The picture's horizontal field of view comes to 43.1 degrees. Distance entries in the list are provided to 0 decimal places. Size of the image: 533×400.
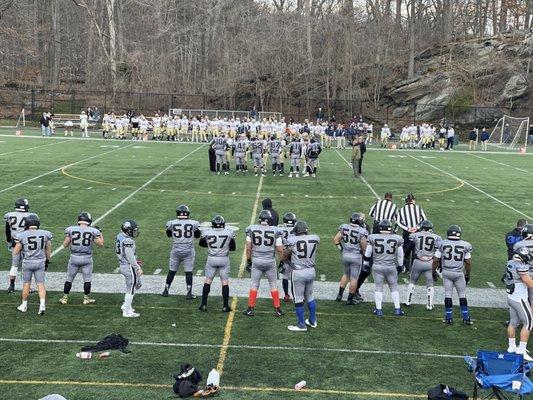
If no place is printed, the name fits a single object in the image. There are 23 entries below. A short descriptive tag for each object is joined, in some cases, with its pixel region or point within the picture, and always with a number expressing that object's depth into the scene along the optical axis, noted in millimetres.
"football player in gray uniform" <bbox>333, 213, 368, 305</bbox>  11352
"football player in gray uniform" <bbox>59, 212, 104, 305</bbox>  10969
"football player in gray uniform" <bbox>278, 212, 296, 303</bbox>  11188
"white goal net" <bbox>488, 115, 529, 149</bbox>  46375
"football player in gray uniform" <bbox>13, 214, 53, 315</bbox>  10578
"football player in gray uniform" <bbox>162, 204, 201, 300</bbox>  11602
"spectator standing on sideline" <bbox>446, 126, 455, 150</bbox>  41656
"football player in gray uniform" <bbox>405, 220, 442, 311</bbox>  11297
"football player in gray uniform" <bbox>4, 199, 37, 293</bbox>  11711
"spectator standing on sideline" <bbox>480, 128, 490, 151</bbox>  41812
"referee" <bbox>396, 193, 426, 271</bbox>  13430
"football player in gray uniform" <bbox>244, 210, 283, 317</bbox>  10750
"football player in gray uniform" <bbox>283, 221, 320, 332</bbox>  10188
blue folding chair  7016
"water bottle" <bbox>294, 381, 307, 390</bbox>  8109
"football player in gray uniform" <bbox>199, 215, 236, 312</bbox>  10859
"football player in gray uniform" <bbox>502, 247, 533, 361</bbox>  9273
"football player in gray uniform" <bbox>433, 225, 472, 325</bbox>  10609
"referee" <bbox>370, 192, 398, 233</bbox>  13568
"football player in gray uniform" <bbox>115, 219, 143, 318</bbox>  10609
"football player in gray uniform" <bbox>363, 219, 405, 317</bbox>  10938
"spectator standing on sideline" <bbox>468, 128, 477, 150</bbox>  42750
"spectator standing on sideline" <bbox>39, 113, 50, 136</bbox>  40406
